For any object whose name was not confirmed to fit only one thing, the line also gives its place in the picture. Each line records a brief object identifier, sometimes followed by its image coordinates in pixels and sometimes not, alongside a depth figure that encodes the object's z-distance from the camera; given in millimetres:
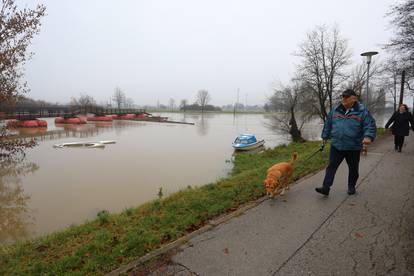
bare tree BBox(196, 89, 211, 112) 120750
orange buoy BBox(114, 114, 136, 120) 67312
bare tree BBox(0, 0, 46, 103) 6070
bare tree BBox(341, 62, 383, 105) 19250
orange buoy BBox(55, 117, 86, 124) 47050
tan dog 4844
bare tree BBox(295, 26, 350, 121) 19062
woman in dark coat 8969
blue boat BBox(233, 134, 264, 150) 20109
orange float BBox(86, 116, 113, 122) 55184
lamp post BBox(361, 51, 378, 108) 12503
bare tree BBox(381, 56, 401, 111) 17827
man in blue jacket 4332
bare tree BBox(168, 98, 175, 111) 160500
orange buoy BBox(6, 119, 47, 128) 37688
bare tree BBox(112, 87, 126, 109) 102938
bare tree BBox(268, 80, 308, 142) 21938
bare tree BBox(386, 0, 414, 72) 13680
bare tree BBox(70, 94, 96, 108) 80375
